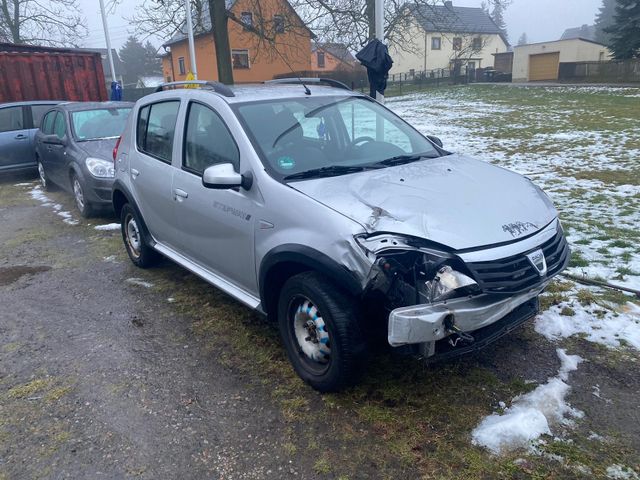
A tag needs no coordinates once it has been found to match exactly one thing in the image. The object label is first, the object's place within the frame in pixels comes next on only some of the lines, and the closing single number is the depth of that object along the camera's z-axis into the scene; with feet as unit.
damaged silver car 8.98
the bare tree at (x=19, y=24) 95.09
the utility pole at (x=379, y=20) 25.43
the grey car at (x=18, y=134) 34.86
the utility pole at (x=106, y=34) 67.18
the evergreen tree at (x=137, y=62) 260.21
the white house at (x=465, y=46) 178.81
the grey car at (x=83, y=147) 24.13
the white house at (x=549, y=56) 127.65
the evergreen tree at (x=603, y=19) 244.63
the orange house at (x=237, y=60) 124.79
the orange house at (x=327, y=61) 62.55
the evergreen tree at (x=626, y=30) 100.53
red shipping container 42.86
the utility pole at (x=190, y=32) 51.42
